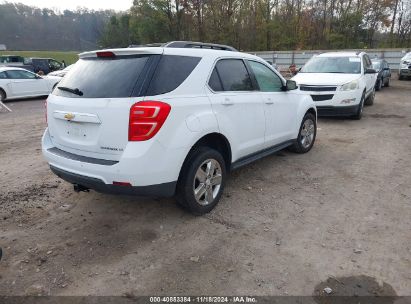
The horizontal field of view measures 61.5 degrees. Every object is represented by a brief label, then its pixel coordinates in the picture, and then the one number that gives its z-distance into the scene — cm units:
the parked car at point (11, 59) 2869
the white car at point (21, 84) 1381
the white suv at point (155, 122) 313
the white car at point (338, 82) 862
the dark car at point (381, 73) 1529
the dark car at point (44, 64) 2594
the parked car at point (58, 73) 1817
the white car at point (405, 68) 1973
